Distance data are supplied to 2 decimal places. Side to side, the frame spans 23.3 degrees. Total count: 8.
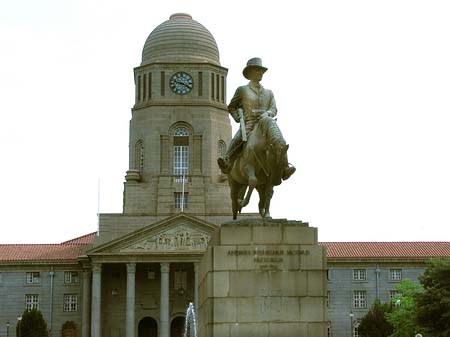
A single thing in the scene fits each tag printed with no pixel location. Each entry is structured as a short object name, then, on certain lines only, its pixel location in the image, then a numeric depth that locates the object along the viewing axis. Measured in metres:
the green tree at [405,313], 89.56
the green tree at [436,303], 77.12
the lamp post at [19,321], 103.01
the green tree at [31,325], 101.88
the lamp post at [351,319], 111.57
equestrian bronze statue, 22.86
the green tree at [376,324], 99.56
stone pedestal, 21.89
